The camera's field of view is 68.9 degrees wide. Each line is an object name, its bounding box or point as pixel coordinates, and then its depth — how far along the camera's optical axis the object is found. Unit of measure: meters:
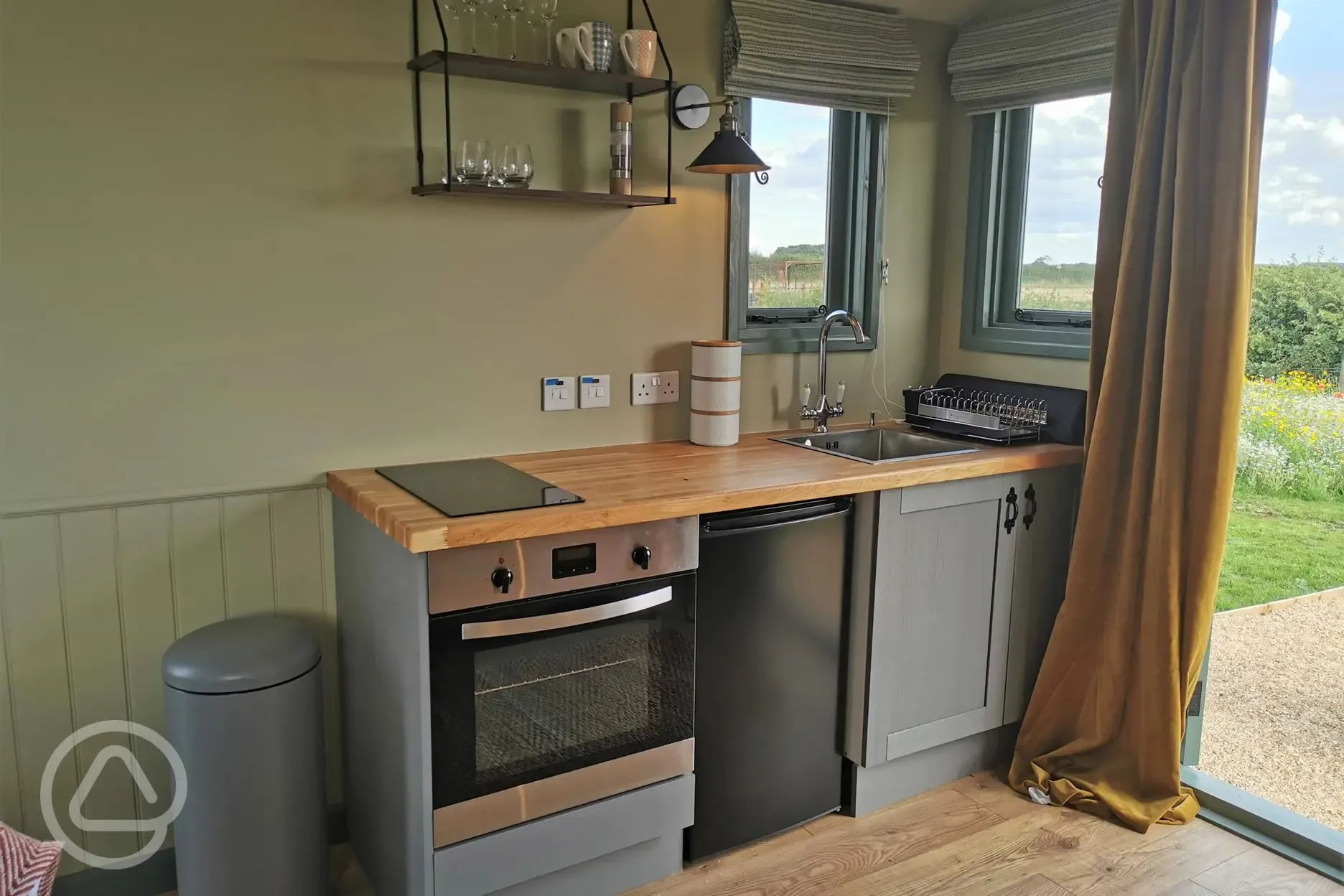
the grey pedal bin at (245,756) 1.98
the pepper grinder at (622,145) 2.56
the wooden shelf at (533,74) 2.24
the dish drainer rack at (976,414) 2.90
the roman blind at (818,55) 2.79
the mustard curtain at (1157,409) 2.36
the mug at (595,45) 2.43
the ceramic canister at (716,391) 2.73
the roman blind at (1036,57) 2.80
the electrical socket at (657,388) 2.79
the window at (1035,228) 3.04
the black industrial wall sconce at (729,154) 2.48
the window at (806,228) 3.03
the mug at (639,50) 2.50
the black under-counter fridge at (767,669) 2.32
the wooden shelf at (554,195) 2.29
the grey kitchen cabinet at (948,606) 2.54
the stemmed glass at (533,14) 2.41
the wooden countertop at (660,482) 1.90
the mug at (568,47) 2.43
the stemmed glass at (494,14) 2.36
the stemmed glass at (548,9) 2.40
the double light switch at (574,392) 2.63
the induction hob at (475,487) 2.01
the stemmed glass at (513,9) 2.36
